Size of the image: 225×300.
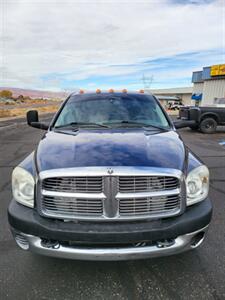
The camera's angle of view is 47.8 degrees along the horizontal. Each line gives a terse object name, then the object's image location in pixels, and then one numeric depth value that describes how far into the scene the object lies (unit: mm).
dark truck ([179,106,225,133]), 13047
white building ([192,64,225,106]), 32531
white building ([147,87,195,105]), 63697
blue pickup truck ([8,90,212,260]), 2057
